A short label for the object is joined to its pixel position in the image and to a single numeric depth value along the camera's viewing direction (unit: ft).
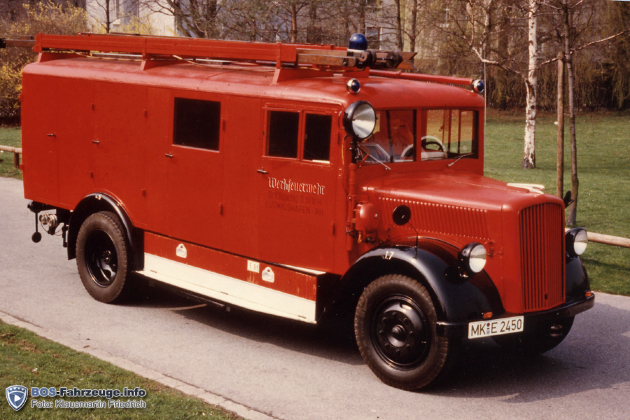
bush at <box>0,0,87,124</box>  119.34
